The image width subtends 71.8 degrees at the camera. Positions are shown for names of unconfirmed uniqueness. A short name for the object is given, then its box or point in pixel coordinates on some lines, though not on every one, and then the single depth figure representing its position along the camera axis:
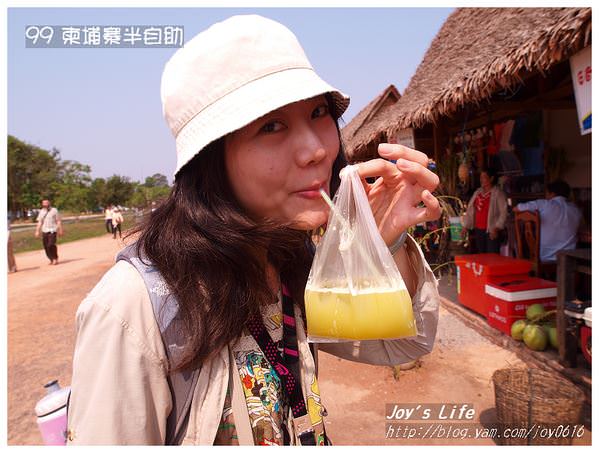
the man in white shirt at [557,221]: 4.93
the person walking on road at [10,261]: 10.59
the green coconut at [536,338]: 3.84
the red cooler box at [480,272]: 4.53
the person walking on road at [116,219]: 19.38
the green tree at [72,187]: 53.25
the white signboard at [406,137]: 5.54
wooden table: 3.43
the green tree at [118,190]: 60.47
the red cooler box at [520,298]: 4.25
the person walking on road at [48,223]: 10.71
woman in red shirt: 6.02
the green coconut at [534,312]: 4.06
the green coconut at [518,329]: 4.11
